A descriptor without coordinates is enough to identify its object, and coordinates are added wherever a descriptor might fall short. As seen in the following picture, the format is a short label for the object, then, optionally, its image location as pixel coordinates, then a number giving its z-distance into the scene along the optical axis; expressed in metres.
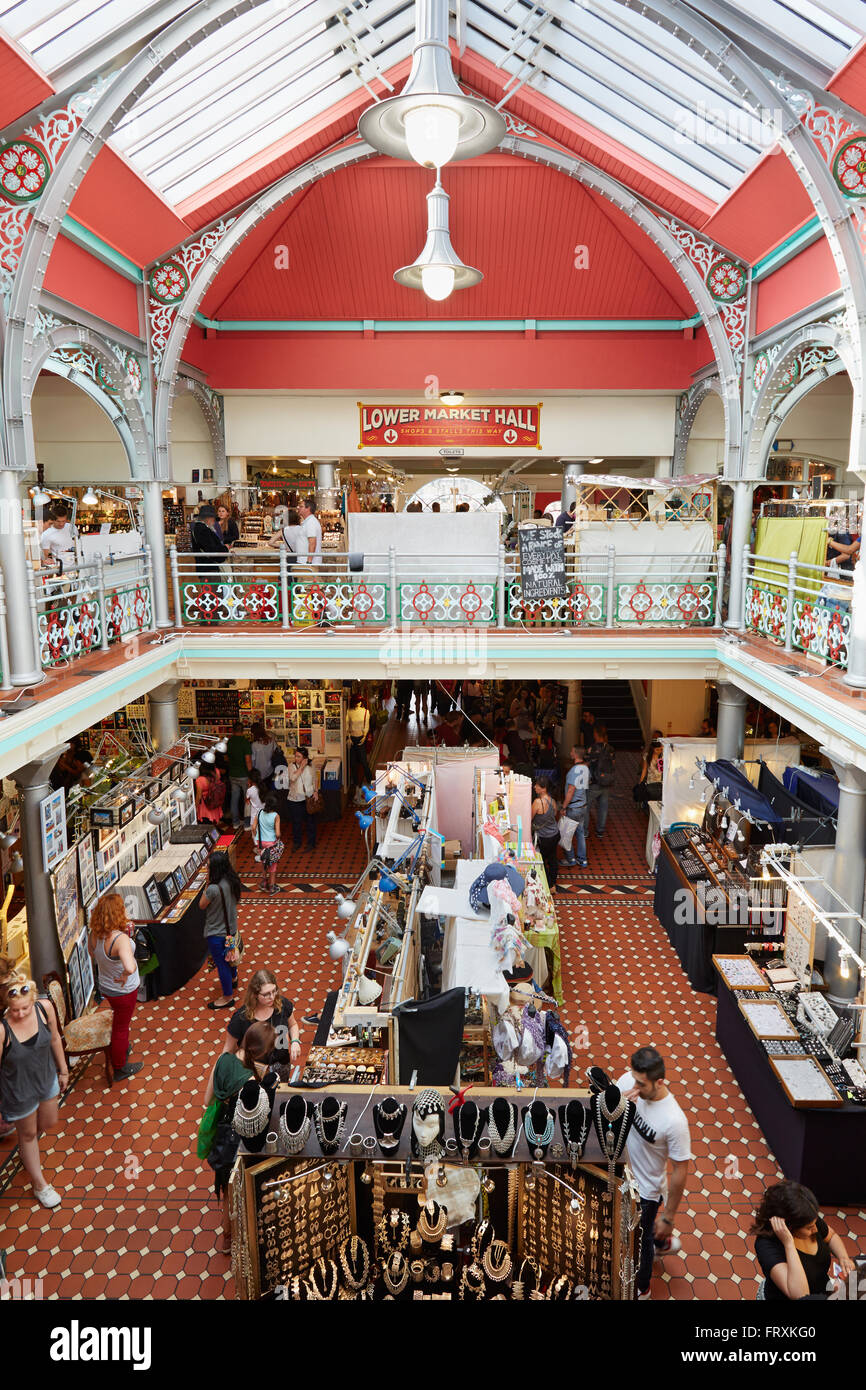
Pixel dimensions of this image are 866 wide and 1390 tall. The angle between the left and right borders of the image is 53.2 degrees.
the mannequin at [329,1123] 4.55
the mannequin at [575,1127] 4.41
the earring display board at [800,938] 7.38
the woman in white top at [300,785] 12.41
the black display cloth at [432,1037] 6.15
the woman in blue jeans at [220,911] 8.65
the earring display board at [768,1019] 6.86
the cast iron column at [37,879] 7.93
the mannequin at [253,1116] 4.46
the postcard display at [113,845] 8.29
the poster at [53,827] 8.02
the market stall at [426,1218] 4.38
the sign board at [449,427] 14.44
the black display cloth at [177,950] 8.99
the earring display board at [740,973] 7.64
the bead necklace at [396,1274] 4.41
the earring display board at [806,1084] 5.97
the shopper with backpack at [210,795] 12.30
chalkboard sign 11.09
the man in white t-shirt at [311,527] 11.63
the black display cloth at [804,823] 8.86
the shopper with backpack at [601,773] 13.33
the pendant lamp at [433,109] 6.00
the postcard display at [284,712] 14.75
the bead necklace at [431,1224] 4.45
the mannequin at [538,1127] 4.48
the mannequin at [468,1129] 4.50
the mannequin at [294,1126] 4.52
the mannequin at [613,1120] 4.42
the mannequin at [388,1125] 4.54
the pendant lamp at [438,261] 7.52
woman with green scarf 5.25
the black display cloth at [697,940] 8.97
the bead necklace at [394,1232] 4.52
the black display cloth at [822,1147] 6.05
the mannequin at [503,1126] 4.49
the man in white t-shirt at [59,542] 10.28
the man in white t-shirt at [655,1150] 5.02
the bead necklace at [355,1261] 4.48
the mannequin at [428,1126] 4.50
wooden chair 7.61
